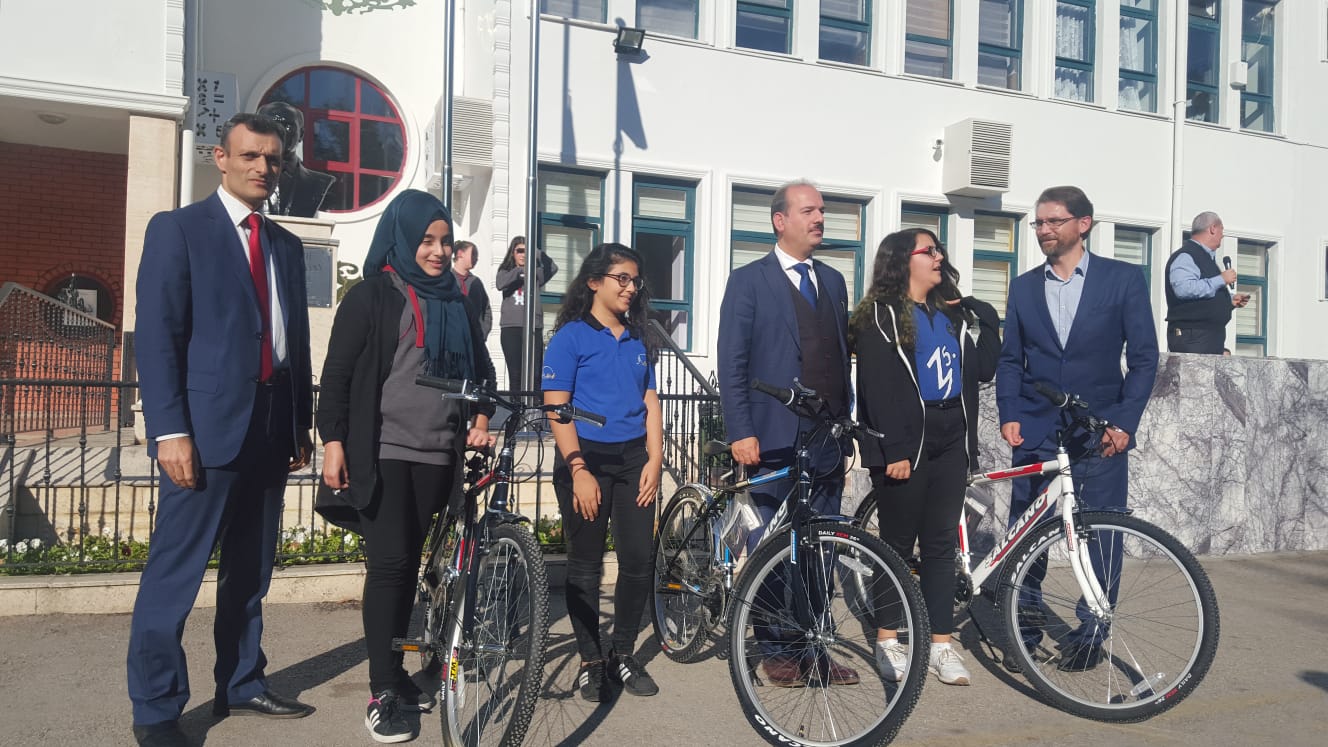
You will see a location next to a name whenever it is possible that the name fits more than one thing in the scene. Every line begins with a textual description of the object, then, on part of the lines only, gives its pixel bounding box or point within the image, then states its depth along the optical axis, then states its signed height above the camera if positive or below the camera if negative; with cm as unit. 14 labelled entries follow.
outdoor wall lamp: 1242 +411
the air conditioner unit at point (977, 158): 1391 +313
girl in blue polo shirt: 417 -24
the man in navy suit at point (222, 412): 350 -16
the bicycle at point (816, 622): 361 -88
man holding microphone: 779 +75
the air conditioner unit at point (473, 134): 1201 +283
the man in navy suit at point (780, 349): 443 +14
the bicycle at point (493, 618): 330 -81
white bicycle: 402 -89
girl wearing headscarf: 370 -17
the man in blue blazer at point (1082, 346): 475 +20
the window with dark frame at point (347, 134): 1402 +329
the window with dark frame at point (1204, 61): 1680 +545
